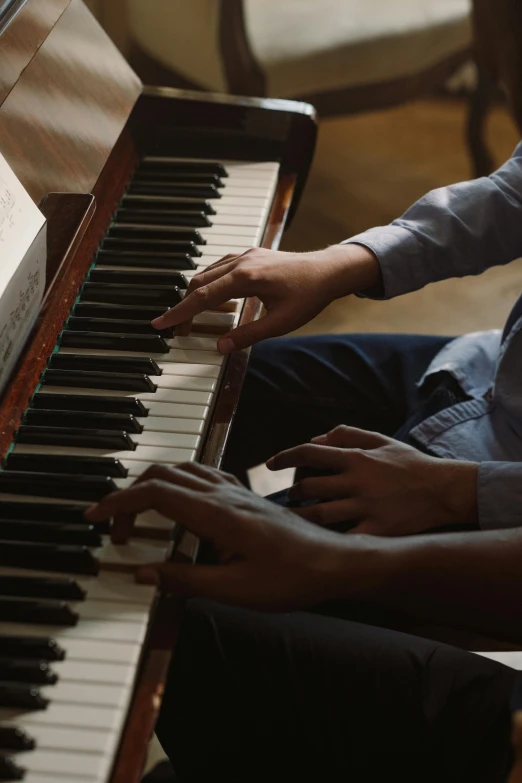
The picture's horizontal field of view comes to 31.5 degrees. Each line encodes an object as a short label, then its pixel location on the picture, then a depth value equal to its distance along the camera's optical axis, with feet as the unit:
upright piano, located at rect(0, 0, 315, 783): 2.74
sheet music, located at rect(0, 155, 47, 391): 3.36
